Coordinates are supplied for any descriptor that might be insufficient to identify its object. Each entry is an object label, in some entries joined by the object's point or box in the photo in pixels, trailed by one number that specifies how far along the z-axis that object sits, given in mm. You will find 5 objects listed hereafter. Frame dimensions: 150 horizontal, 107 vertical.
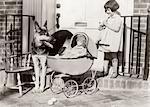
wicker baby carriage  4883
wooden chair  4923
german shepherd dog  4975
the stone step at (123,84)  5230
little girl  5332
